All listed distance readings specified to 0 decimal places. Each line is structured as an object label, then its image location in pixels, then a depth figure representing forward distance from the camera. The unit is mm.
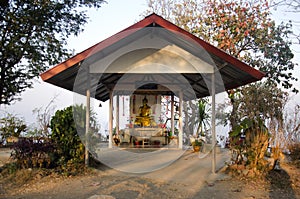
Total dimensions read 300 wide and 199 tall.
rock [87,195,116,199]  4145
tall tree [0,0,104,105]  13422
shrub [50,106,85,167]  6594
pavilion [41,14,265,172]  6105
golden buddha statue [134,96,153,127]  11742
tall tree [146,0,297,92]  12648
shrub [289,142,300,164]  8062
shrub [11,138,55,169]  6316
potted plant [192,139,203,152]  9945
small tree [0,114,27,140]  11734
